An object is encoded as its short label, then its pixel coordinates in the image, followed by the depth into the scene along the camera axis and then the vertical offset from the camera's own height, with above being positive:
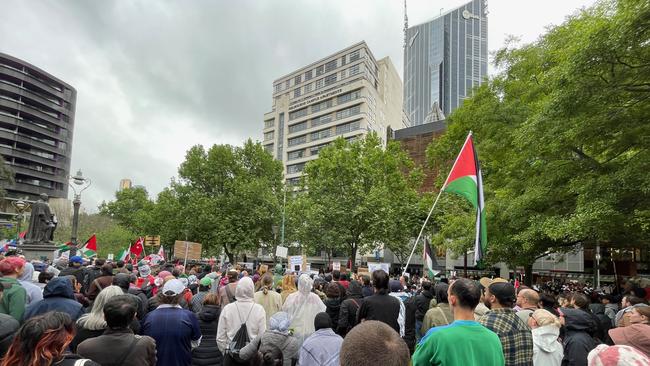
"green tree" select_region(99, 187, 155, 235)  72.19 +3.98
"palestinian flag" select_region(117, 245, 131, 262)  20.91 -1.45
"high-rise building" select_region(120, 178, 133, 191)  170.52 +18.88
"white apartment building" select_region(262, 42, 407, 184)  67.94 +23.23
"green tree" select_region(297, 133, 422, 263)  29.34 +2.55
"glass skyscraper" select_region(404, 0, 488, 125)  131.62 +61.13
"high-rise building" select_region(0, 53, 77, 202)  71.81 +17.95
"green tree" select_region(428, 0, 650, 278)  8.99 +2.71
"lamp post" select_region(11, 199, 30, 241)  24.94 +1.20
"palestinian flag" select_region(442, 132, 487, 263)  8.66 +1.37
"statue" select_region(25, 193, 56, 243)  17.97 +0.02
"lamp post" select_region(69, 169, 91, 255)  18.50 +1.27
